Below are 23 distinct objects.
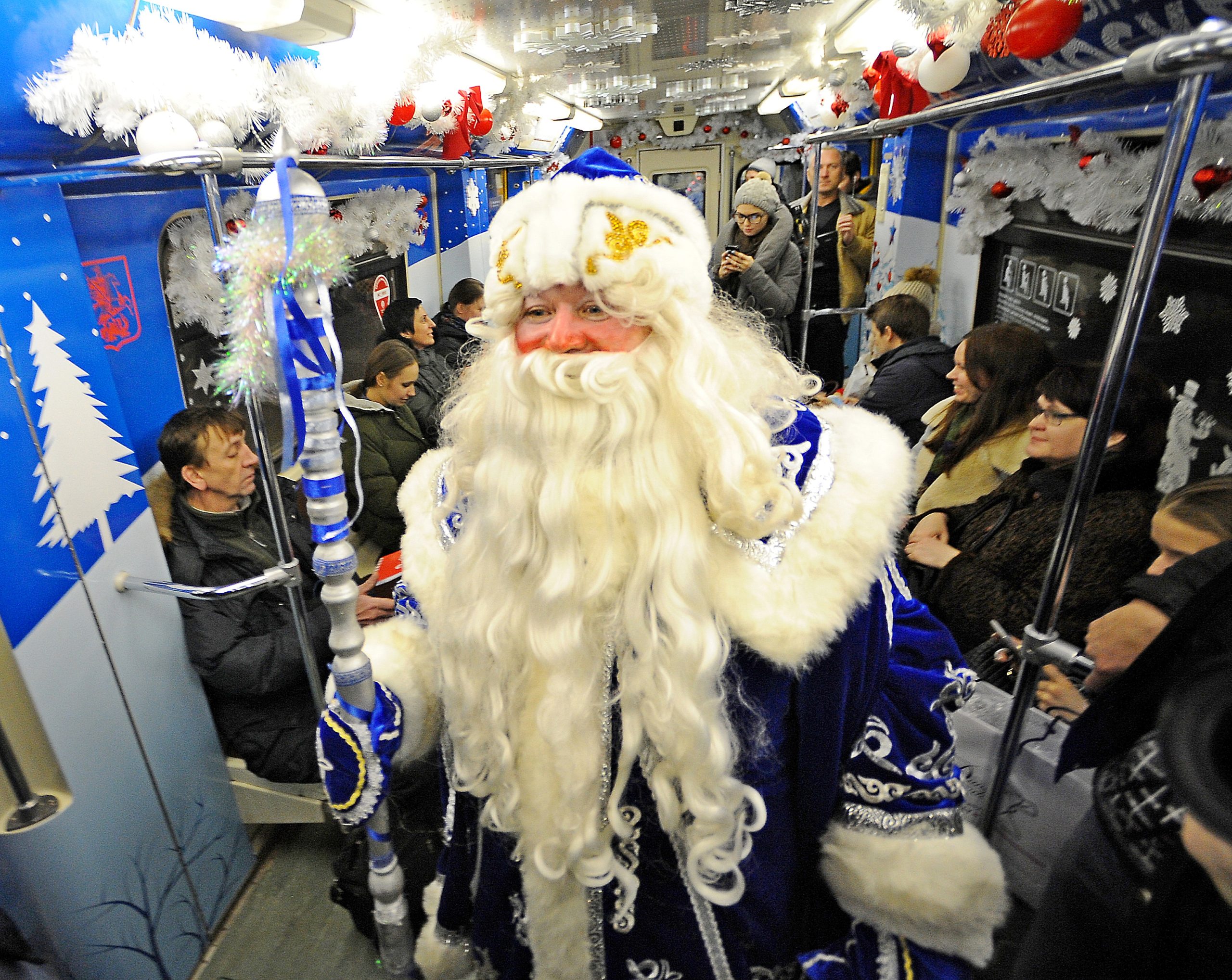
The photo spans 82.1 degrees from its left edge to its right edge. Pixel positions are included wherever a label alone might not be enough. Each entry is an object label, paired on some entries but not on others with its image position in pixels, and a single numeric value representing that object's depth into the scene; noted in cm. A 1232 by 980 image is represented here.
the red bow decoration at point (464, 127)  410
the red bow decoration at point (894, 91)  332
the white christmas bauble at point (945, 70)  282
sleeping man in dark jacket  215
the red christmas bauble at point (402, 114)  332
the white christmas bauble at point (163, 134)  187
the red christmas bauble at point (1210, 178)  188
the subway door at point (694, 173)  1277
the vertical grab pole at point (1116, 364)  107
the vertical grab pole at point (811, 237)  418
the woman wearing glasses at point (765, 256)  534
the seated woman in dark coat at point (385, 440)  310
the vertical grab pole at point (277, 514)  167
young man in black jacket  324
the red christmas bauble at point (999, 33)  212
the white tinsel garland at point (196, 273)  246
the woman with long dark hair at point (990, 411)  251
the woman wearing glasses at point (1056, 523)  183
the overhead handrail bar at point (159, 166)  162
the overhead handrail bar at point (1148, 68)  95
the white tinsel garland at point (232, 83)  179
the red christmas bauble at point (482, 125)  430
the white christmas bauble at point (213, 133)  213
